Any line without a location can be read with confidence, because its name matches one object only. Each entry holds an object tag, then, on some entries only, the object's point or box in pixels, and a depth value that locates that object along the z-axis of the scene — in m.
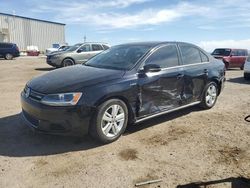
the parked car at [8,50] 18.92
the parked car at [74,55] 11.31
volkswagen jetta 2.98
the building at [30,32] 32.32
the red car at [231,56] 13.72
